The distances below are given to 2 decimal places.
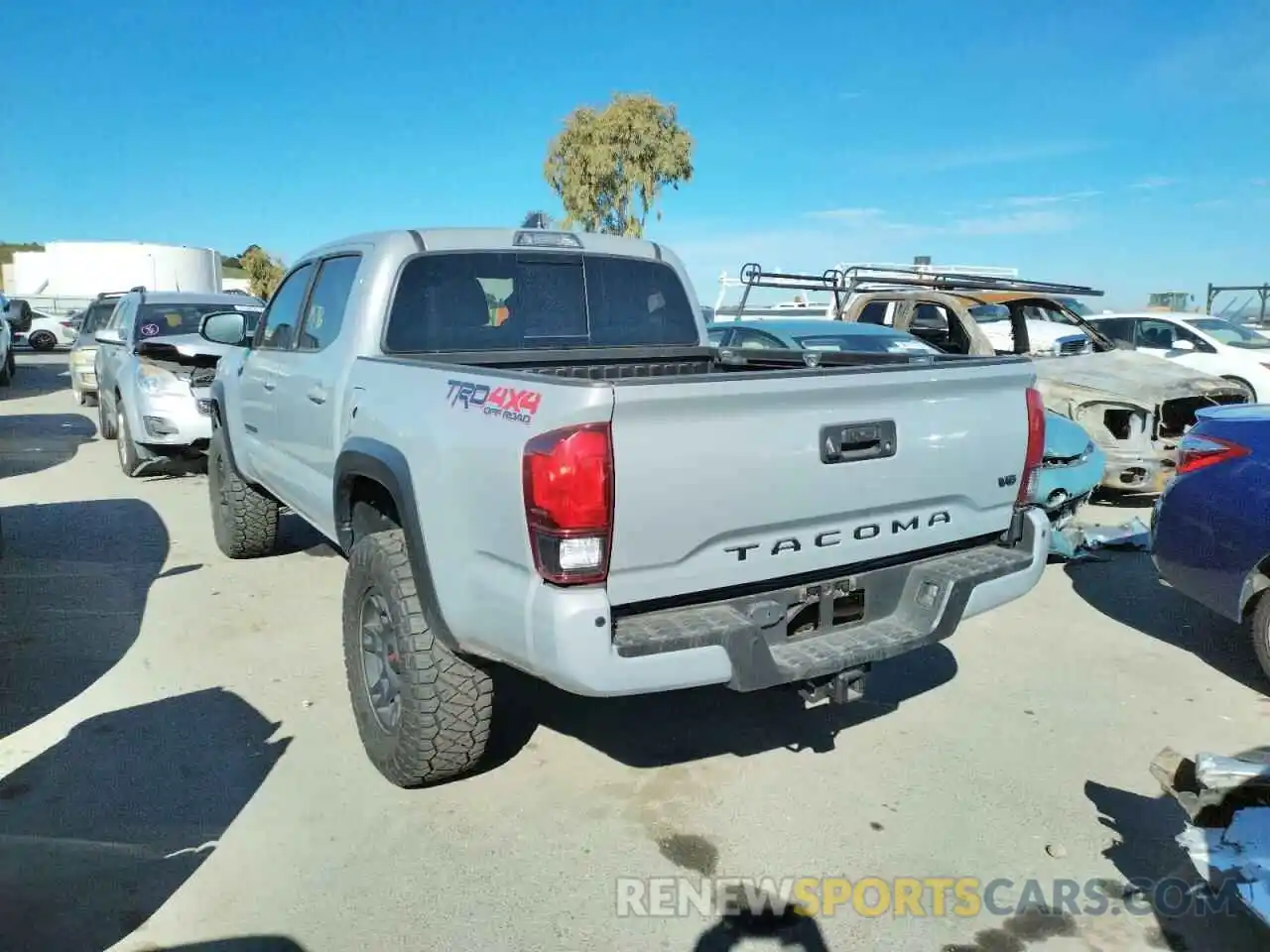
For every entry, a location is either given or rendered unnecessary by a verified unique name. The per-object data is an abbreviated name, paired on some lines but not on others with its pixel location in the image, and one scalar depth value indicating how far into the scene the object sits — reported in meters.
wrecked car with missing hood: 7.62
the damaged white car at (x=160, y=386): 8.23
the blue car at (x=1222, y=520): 4.30
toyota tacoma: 2.62
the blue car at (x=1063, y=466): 6.46
